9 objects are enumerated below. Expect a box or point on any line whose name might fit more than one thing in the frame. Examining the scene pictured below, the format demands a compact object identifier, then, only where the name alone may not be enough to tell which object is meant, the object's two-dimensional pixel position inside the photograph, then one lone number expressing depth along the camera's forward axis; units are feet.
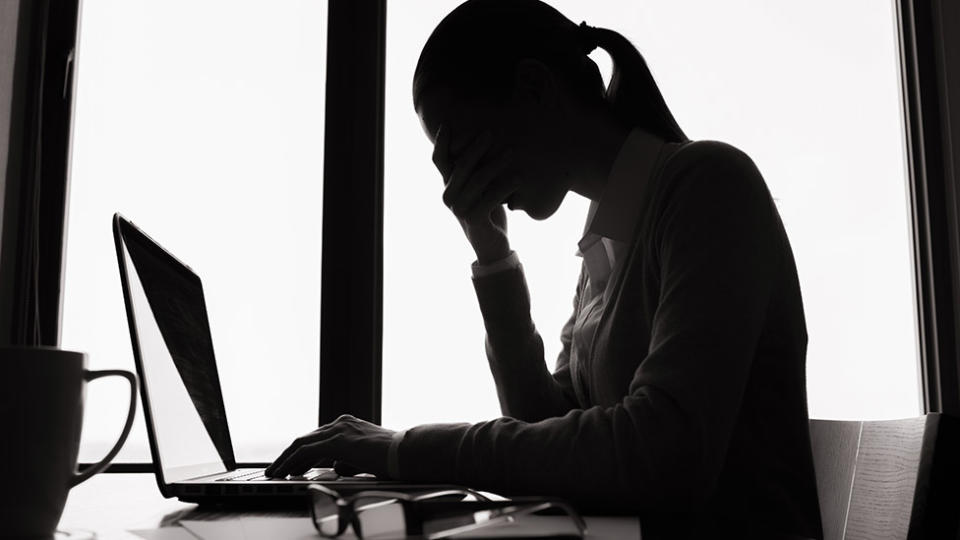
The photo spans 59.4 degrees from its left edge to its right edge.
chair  2.31
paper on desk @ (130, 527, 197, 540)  1.88
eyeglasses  1.54
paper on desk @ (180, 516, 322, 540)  1.81
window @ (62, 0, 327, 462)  5.87
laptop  2.47
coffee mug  1.69
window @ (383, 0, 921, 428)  5.86
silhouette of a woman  2.42
